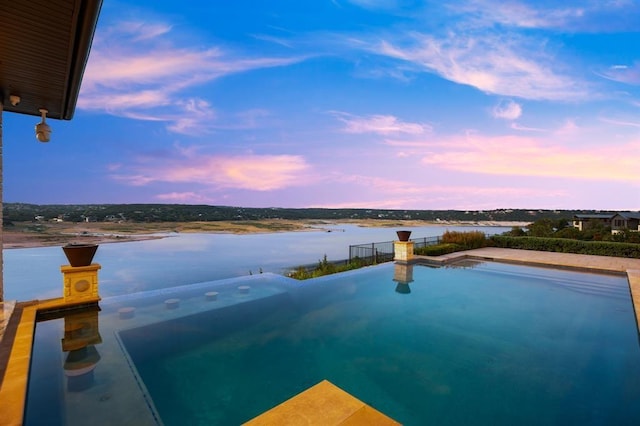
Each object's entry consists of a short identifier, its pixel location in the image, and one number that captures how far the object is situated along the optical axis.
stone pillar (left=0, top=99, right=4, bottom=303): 5.06
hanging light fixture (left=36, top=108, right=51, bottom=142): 5.27
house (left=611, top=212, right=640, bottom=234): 40.29
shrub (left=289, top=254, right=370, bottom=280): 9.52
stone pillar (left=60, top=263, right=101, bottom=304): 5.74
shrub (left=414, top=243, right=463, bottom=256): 12.80
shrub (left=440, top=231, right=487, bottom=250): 14.70
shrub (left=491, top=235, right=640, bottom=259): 12.70
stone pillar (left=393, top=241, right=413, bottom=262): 11.50
